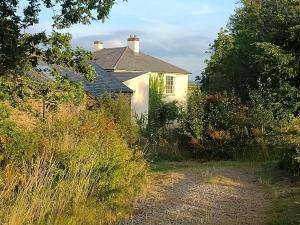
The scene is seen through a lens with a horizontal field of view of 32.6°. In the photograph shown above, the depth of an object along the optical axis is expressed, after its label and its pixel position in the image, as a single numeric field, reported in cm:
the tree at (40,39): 787
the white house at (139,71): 3472
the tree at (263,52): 1822
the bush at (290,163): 1078
